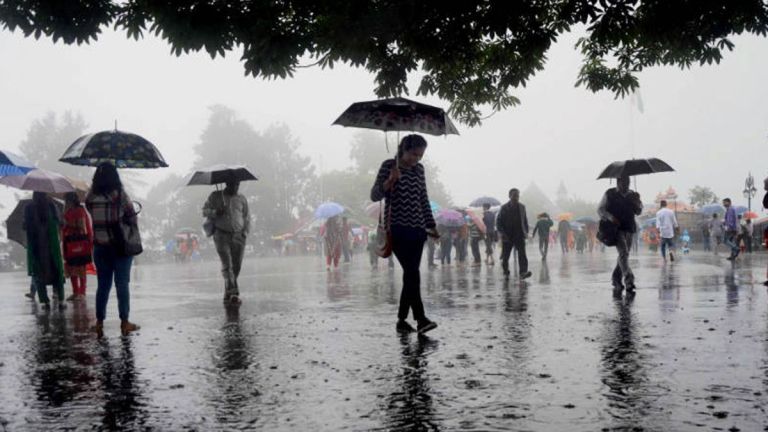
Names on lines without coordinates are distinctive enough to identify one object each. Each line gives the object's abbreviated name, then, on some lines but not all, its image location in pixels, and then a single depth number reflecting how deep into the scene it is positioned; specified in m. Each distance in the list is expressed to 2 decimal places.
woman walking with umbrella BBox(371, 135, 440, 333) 7.30
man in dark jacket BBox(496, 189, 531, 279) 16.17
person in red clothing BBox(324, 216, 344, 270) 23.70
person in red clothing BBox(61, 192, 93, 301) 11.41
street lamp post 48.25
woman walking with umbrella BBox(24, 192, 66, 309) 11.47
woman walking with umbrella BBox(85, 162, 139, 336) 7.85
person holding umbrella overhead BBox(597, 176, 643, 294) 11.23
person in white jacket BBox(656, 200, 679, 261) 22.25
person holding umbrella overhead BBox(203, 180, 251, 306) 11.28
